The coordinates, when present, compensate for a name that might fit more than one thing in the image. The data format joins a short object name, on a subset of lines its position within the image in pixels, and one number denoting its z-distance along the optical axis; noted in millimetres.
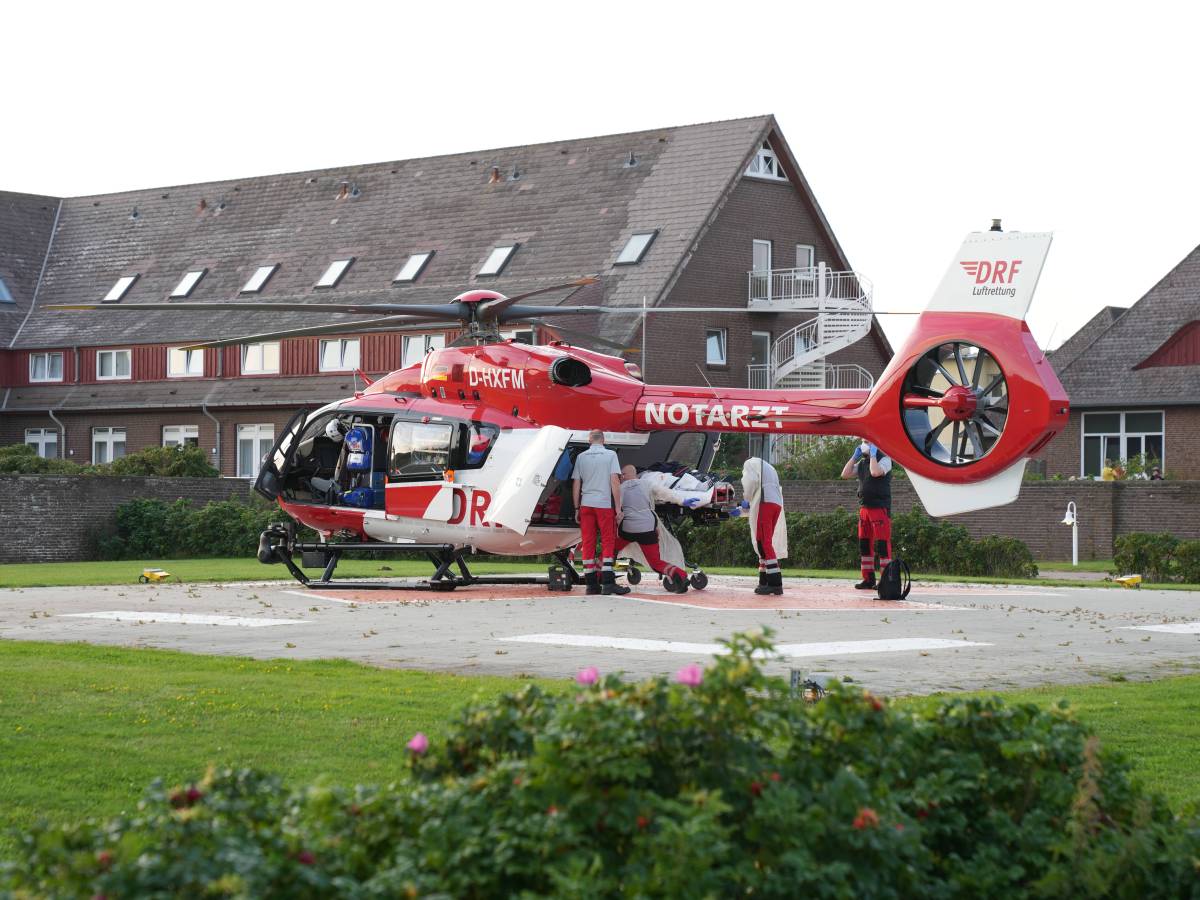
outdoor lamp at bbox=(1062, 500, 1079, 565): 32406
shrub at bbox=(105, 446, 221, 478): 42156
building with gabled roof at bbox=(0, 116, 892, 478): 50062
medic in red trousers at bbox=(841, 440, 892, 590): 21188
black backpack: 19969
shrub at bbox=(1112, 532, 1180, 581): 27125
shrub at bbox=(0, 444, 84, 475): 42375
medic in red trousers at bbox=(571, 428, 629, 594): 20922
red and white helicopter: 18484
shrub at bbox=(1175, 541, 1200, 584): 26594
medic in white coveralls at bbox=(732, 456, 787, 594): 21438
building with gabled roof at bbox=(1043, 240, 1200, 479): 48250
